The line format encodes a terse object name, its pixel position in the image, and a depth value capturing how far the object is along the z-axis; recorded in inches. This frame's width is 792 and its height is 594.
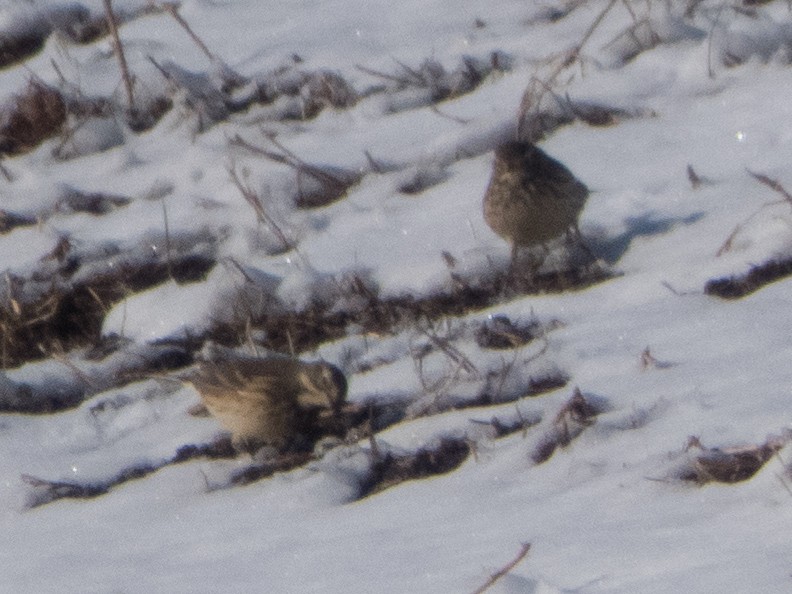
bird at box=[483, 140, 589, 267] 457.7
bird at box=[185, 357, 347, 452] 379.6
